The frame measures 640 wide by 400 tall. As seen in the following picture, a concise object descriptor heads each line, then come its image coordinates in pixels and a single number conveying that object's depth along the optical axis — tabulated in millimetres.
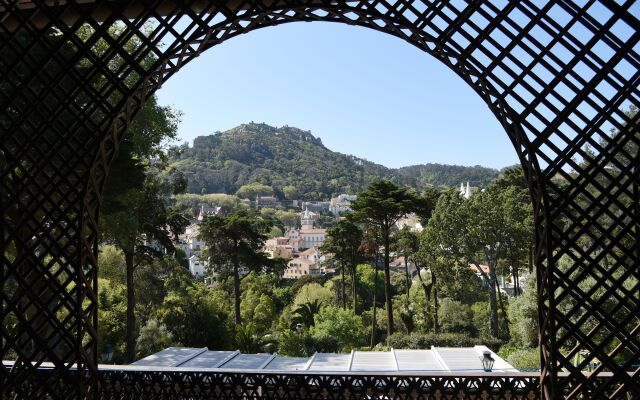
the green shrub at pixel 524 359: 10359
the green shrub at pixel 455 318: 15523
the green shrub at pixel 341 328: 14508
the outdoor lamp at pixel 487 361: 5446
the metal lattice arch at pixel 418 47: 2188
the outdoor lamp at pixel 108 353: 7206
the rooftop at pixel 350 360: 6324
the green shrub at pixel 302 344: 13523
